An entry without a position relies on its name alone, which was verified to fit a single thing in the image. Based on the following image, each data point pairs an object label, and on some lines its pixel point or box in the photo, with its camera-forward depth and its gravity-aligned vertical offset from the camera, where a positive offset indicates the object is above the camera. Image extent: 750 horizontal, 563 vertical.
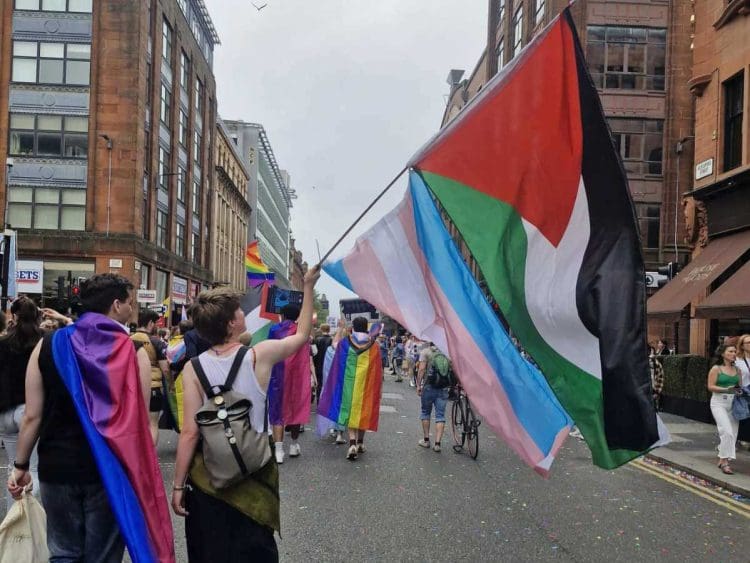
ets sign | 29.33 -0.32
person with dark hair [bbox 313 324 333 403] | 14.58 -1.36
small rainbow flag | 15.36 +0.17
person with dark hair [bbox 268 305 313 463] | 9.52 -1.42
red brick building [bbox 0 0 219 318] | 34.31 +6.57
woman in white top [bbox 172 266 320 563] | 3.54 -0.99
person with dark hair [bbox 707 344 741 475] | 9.37 -1.36
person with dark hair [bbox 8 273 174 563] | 3.49 -0.83
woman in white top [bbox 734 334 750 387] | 9.95 -0.92
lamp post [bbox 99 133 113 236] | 34.72 +4.54
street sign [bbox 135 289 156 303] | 31.48 -0.96
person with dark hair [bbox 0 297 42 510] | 4.87 -0.69
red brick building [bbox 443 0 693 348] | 33.88 +8.93
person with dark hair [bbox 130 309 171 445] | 8.70 -1.01
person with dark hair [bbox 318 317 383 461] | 10.19 -1.47
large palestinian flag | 4.05 +0.35
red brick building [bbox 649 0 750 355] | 15.70 +2.47
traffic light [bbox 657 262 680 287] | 19.75 +0.55
